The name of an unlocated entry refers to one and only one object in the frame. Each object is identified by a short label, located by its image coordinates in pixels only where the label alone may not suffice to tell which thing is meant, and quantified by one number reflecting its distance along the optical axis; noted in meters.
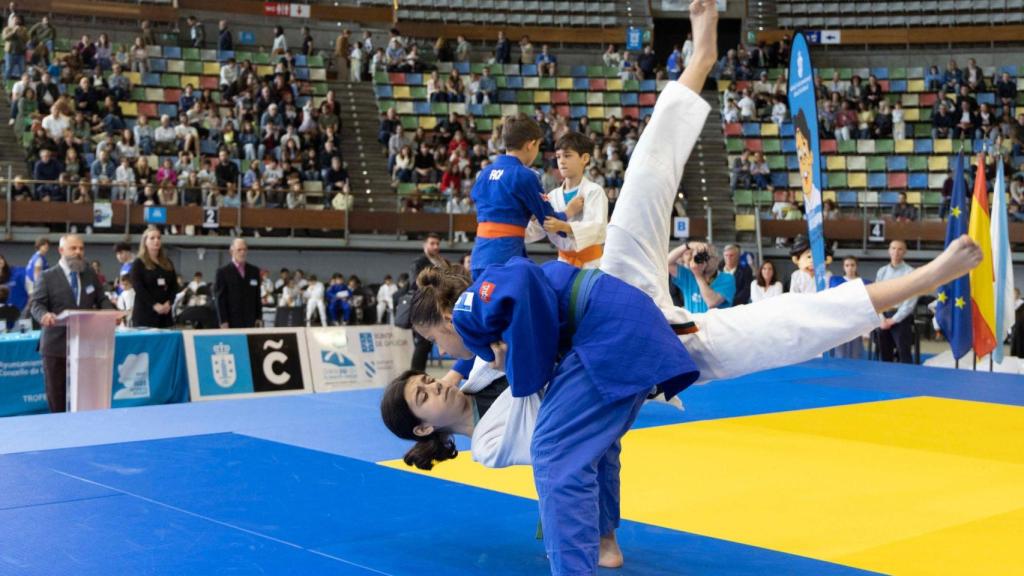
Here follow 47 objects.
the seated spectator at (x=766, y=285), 10.66
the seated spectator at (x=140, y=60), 20.59
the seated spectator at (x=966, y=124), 20.95
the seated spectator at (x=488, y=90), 22.53
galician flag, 10.58
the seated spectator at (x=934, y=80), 23.14
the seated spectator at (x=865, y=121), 21.38
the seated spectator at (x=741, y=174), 19.81
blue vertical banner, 8.24
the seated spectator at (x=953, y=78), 22.64
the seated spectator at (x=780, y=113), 22.06
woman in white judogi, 3.10
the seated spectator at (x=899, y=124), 21.42
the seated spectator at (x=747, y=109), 22.52
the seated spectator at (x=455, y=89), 22.30
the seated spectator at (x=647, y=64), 24.42
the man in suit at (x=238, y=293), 9.55
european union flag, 10.22
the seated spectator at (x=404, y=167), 19.27
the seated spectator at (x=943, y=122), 21.16
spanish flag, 10.13
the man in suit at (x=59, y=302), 7.89
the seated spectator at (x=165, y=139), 17.89
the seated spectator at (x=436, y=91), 22.12
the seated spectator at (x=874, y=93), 22.62
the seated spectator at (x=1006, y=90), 22.00
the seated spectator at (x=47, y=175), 15.48
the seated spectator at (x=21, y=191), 15.32
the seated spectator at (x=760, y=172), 19.66
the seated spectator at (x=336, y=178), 17.89
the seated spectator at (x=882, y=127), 21.55
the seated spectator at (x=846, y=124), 21.43
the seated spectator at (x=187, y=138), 17.88
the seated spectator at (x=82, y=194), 15.55
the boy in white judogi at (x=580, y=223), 5.65
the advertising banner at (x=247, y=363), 8.98
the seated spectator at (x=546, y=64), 24.25
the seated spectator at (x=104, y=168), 16.22
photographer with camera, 5.88
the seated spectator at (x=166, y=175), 16.62
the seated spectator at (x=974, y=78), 22.56
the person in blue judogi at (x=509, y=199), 5.47
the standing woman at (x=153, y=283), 8.66
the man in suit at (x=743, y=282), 11.81
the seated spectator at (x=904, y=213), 17.27
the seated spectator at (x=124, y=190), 15.67
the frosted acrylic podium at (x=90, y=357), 7.61
